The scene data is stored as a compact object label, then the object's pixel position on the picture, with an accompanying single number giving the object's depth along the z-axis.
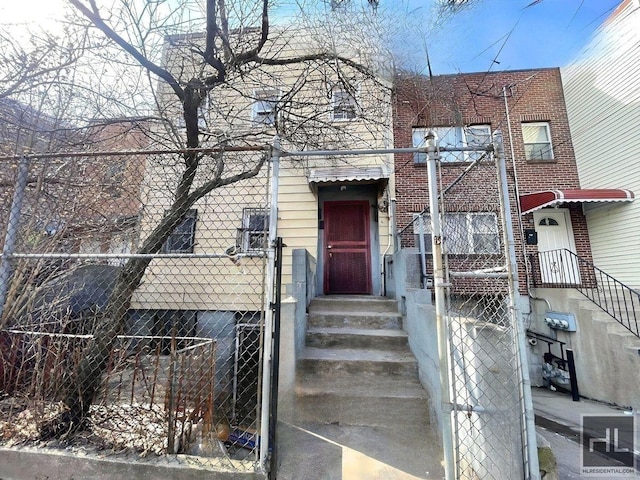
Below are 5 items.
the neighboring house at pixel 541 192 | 5.80
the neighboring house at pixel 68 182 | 3.48
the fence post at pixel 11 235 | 2.33
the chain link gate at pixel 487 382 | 1.82
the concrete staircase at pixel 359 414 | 2.24
